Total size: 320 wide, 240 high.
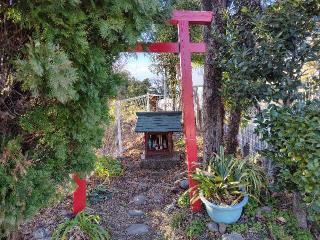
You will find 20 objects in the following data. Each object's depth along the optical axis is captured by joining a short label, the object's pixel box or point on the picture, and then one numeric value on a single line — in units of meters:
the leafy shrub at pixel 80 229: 2.24
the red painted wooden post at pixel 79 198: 2.54
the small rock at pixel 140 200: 2.97
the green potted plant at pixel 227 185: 2.24
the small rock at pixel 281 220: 2.35
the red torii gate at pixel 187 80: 2.47
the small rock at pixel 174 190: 3.07
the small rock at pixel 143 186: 3.24
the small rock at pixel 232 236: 2.14
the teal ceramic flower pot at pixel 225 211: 2.20
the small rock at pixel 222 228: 2.28
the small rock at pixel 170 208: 2.67
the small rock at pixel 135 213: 2.75
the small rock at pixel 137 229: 2.47
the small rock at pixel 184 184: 3.08
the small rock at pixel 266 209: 2.43
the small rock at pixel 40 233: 2.31
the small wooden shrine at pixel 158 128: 3.79
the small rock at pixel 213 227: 2.30
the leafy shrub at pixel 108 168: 3.50
